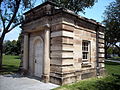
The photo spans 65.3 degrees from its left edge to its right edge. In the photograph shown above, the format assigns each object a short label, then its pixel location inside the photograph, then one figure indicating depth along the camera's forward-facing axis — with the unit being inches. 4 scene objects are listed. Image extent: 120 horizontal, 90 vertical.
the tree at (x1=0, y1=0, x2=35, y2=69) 359.7
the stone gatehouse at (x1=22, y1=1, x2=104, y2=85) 223.8
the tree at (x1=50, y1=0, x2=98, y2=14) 497.3
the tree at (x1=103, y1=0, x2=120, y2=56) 803.9
